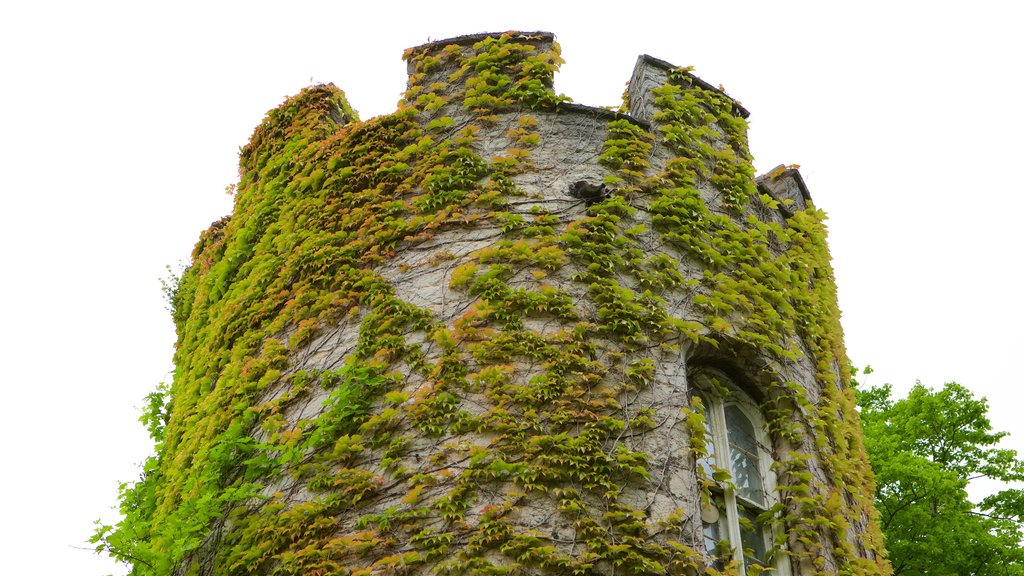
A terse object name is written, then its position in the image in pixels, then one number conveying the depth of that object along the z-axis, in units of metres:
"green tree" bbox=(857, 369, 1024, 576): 15.68
